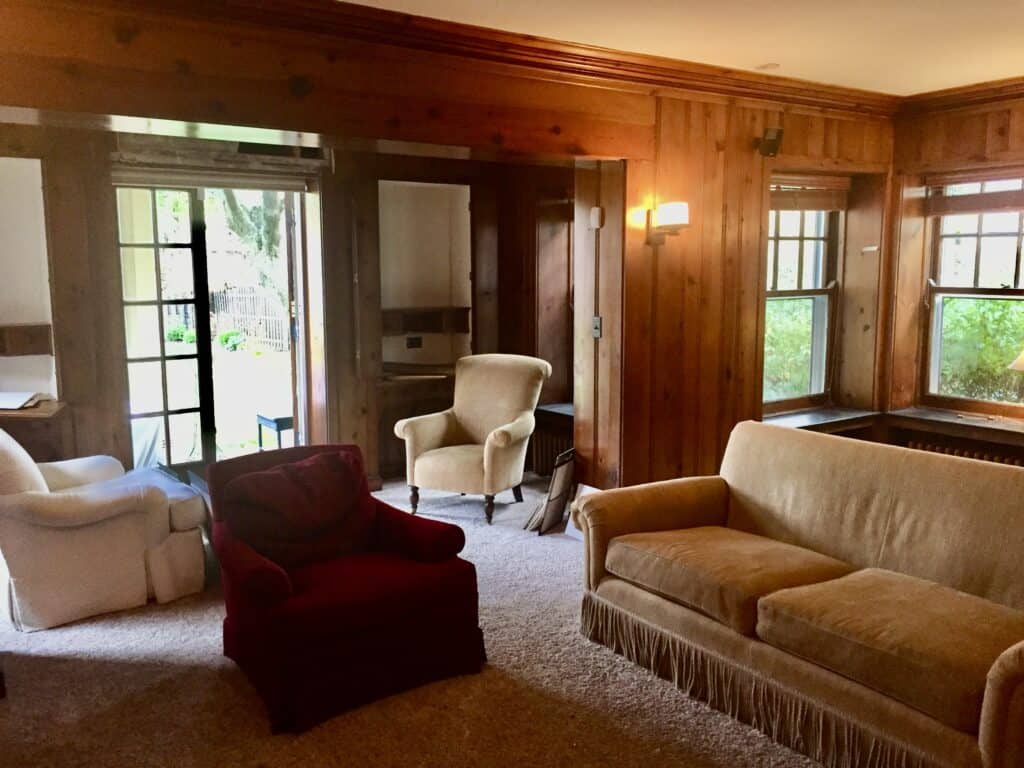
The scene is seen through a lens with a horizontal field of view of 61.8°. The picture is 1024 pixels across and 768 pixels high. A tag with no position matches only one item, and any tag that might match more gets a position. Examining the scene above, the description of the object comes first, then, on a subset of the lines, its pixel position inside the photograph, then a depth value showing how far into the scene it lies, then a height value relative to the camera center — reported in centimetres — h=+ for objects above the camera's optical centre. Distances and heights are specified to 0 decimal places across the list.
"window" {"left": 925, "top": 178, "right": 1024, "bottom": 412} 533 -8
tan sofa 229 -98
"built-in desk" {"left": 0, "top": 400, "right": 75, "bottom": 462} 455 -77
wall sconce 451 +34
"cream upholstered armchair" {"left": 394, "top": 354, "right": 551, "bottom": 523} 505 -89
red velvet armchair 277 -104
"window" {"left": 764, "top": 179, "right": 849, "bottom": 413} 574 -6
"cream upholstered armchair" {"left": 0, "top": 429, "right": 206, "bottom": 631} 350 -109
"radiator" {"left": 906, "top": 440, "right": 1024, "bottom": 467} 513 -105
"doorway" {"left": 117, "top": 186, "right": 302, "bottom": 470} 518 -19
